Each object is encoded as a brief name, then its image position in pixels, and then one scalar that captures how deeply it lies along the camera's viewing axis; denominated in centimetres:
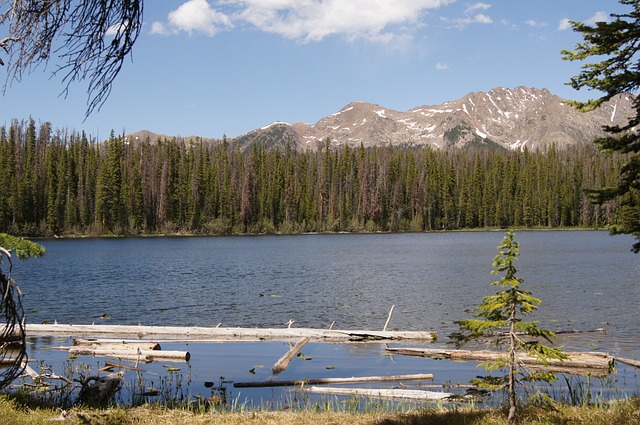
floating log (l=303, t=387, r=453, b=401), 1140
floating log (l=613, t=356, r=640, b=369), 1401
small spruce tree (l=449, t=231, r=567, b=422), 744
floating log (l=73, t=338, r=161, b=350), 1578
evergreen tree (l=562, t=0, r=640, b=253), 1081
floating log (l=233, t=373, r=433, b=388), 1288
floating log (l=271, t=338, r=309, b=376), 1476
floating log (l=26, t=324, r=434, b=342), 1802
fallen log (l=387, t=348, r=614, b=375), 1376
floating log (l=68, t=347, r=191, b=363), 1530
